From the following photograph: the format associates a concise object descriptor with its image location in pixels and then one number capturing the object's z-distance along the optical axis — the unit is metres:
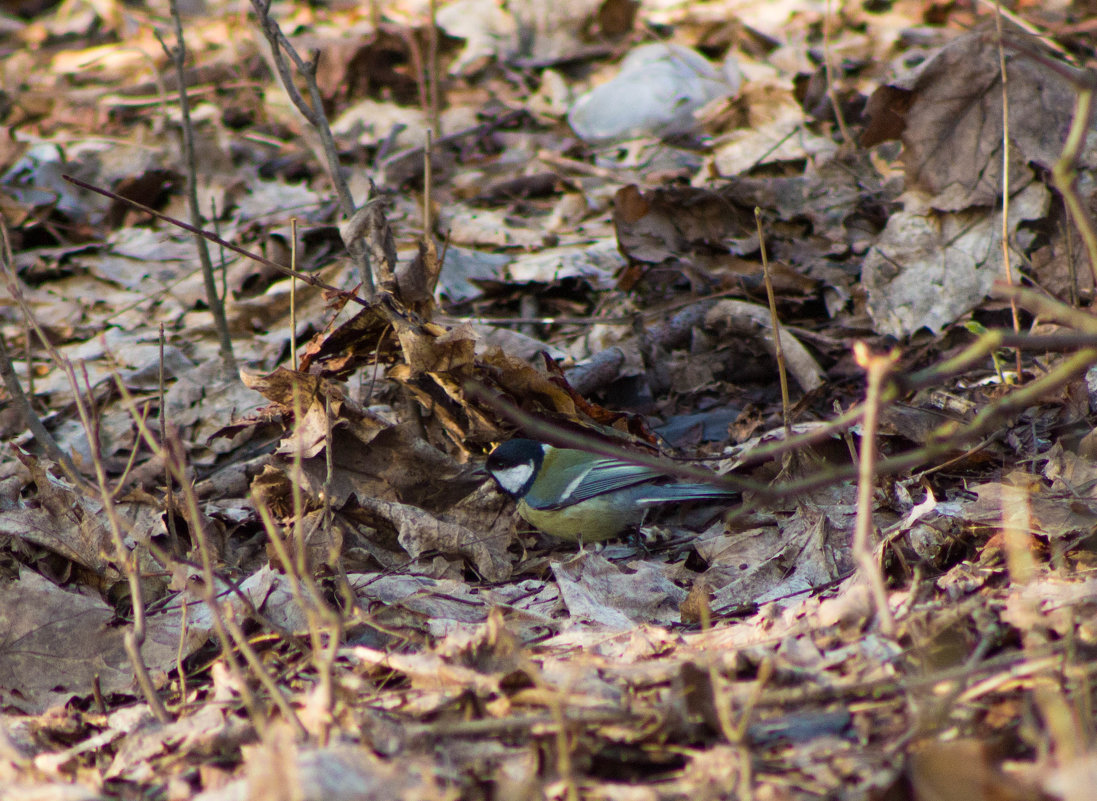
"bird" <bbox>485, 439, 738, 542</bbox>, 7.71
